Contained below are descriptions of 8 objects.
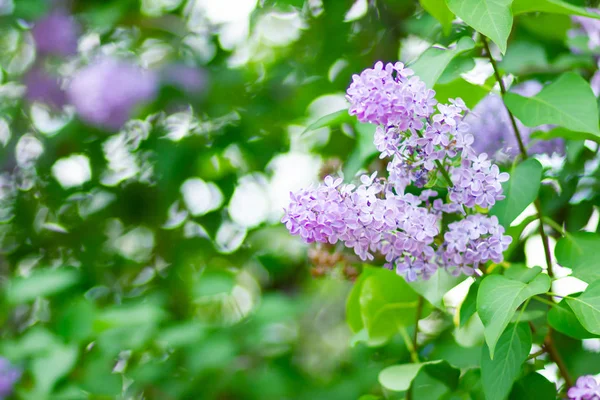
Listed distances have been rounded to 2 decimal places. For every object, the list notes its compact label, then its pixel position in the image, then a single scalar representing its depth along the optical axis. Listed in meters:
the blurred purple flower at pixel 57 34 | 2.16
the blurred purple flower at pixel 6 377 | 1.72
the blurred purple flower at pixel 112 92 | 2.06
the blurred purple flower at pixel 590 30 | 1.48
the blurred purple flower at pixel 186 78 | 1.99
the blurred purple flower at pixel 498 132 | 1.40
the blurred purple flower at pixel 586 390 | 1.19
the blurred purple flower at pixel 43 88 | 2.16
